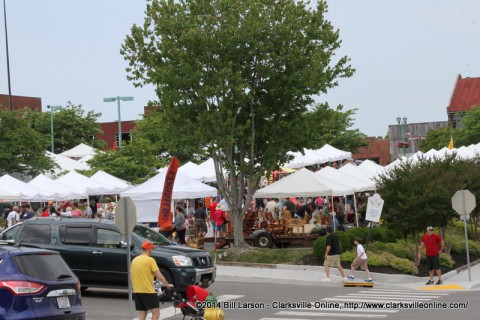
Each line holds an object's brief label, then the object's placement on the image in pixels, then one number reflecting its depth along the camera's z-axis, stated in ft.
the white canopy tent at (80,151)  251.19
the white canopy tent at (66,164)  204.83
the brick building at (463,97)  335.14
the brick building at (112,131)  324.39
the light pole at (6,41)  237.29
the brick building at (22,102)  323.16
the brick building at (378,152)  342.44
